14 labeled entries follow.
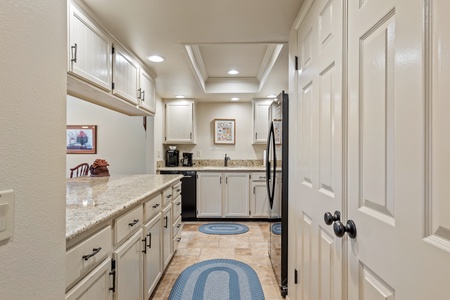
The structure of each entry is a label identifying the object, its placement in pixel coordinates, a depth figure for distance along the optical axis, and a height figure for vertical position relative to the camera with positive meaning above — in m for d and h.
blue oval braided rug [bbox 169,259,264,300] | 2.11 -1.19
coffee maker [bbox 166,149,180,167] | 4.62 -0.14
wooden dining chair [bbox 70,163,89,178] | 4.28 -0.34
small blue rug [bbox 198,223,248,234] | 3.80 -1.20
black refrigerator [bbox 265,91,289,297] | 2.10 -0.32
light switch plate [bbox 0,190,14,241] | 0.54 -0.14
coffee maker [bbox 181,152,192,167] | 4.72 -0.16
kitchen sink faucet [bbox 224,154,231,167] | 4.82 -0.18
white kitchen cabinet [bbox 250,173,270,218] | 4.27 -0.78
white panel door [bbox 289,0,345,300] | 1.12 +0.01
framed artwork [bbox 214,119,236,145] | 4.91 +0.38
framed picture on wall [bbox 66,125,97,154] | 4.40 +0.20
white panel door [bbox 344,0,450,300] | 0.57 +0.00
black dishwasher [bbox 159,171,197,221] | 4.27 -0.73
